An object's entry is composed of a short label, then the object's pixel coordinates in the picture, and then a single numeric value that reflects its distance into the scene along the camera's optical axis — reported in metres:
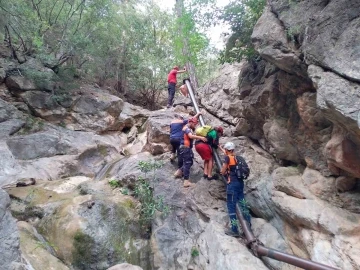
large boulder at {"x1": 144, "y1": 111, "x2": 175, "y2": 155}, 11.77
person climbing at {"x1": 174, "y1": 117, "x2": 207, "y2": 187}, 9.54
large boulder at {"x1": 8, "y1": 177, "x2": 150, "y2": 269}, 7.48
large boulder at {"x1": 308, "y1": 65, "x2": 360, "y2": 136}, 5.09
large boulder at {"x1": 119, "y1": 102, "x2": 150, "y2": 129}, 16.65
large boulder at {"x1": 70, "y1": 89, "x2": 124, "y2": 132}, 15.21
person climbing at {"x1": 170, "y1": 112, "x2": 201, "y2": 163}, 10.17
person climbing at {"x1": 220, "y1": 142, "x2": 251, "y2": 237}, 7.82
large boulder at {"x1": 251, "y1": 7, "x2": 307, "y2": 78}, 6.89
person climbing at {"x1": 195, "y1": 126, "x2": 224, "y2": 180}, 9.46
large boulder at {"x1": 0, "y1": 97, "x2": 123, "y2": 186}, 11.59
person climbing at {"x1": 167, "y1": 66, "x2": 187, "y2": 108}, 14.66
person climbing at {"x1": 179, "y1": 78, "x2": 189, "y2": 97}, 15.32
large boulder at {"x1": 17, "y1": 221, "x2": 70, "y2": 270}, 6.23
